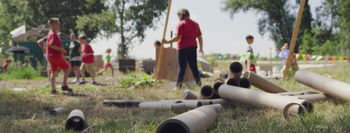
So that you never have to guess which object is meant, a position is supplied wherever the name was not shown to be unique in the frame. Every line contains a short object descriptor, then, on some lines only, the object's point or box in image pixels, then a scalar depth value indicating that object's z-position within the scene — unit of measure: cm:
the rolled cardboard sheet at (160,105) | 350
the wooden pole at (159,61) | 655
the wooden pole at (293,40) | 583
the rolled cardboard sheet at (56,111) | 366
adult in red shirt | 625
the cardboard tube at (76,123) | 277
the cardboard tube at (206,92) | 392
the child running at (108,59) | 1277
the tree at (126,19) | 2783
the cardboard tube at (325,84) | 334
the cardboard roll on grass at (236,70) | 421
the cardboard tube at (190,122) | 198
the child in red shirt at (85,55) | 912
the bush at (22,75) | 1244
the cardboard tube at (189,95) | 414
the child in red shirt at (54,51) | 580
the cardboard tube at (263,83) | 425
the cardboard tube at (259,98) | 272
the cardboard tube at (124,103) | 407
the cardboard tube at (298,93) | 387
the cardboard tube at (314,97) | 348
